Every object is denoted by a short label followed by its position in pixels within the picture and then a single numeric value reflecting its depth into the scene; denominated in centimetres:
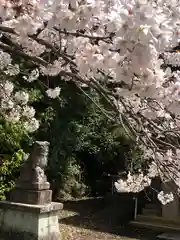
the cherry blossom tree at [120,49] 99
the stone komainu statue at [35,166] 394
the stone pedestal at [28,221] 369
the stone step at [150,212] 509
